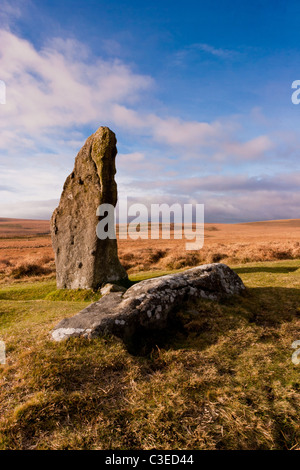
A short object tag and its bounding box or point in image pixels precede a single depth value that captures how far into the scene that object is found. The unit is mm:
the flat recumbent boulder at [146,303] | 6402
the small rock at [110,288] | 12039
